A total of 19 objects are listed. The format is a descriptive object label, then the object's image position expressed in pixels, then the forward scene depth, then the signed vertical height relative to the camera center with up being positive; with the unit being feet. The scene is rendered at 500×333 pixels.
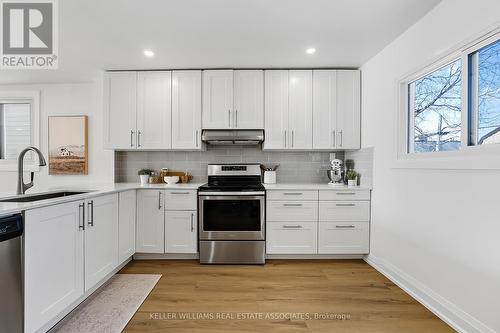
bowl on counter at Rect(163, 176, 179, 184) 11.97 -0.70
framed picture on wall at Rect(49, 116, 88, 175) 12.69 +0.85
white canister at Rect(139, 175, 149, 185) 11.92 -0.70
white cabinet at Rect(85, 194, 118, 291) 7.10 -2.19
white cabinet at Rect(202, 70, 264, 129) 11.38 +2.72
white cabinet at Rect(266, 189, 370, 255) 10.45 -2.26
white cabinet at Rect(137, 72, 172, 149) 11.53 +2.44
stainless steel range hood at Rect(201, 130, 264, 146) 11.30 +1.18
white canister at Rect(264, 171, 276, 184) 12.10 -0.59
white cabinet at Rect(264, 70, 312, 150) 11.39 +2.32
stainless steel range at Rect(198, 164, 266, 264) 10.27 -2.37
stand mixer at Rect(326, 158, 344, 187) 11.59 -0.37
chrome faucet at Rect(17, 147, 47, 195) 6.61 -0.28
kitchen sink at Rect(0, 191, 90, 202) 6.60 -0.94
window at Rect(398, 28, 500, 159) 5.69 +1.60
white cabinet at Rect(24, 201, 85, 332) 5.06 -2.11
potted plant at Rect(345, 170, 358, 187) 11.30 -0.61
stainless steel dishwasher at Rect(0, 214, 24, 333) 4.53 -1.97
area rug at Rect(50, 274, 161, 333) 6.27 -3.85
